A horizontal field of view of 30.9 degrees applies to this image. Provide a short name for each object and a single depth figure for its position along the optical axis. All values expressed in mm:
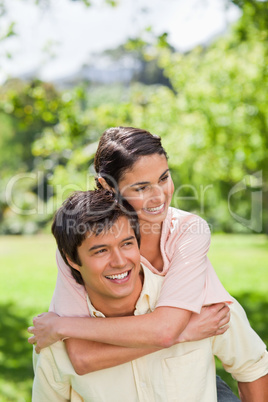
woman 2064
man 2135
